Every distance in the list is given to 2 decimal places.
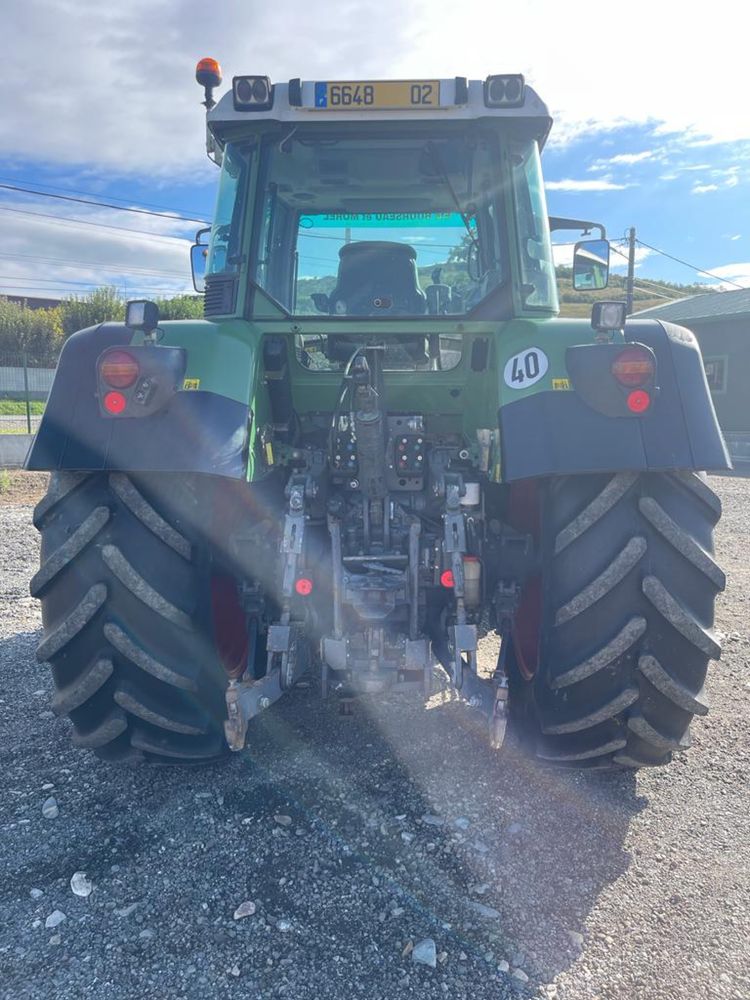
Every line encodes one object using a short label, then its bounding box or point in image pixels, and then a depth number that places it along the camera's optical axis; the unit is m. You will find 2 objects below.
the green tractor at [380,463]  2.47
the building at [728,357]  19.31
